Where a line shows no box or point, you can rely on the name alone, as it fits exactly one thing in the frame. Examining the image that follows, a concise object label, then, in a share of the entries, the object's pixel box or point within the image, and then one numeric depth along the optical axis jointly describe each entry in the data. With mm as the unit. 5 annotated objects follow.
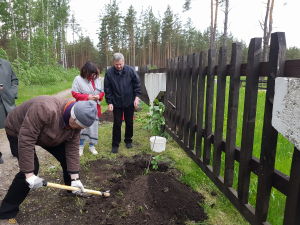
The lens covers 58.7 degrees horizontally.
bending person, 2167
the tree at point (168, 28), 42375
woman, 4223
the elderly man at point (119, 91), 4695
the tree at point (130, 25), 42375
